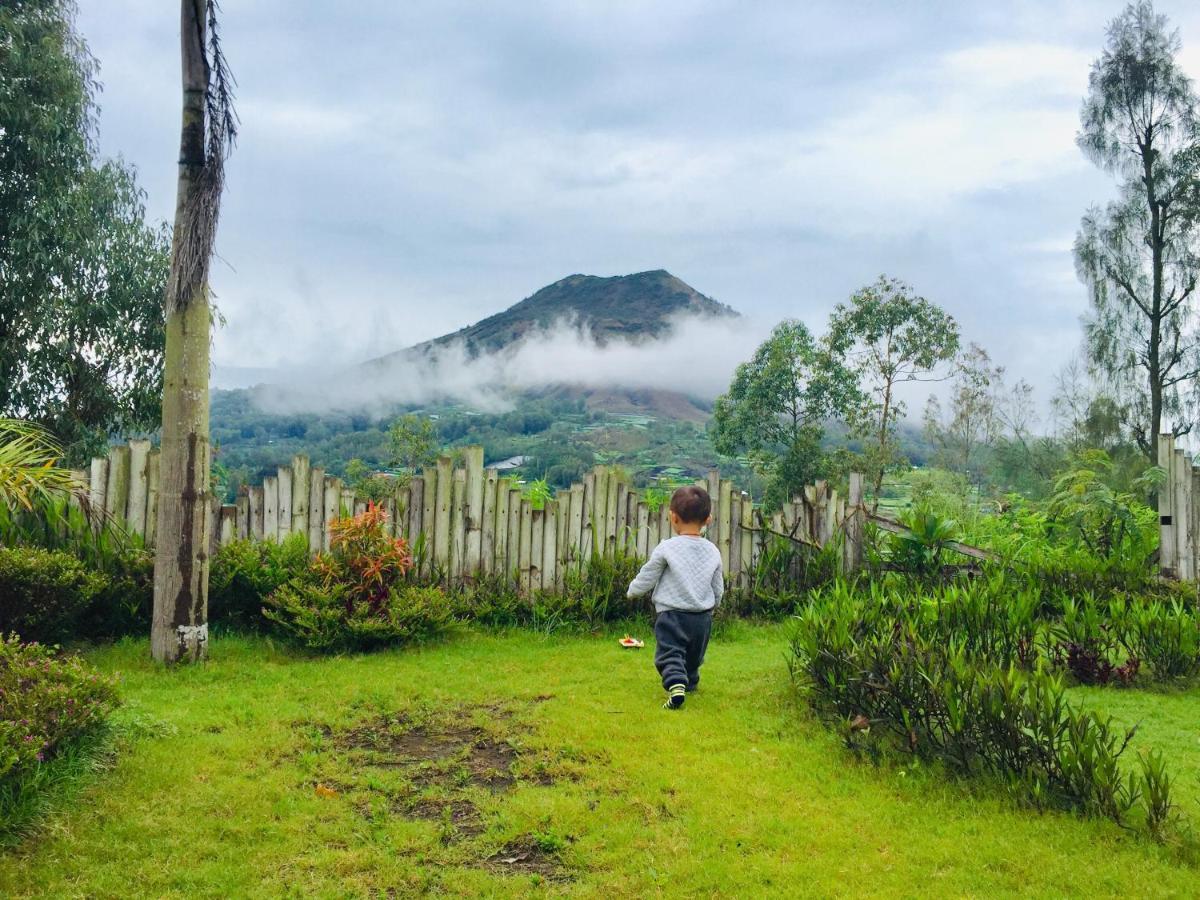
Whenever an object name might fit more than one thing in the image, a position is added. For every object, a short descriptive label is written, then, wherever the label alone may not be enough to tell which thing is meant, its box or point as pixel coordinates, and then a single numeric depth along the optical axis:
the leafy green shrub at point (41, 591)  6.30
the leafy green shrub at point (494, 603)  8.06
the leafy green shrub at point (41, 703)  3.69
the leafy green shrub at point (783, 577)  9.05
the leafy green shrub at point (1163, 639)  6.21
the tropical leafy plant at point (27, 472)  6.68
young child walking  5.89
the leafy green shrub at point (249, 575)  7.38
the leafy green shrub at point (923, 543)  9.07
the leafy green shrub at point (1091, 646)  6.25
